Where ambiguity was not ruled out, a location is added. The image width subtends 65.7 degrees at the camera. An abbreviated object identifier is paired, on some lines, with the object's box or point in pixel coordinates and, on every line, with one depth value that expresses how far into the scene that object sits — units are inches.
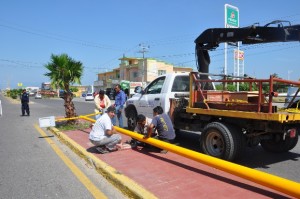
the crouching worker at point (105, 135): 207.1
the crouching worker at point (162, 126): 207.9
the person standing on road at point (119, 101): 328.7
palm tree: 407.2
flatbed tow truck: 172.3
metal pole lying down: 111.7
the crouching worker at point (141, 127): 217.9
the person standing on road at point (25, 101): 573.7
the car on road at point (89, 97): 1650.4
